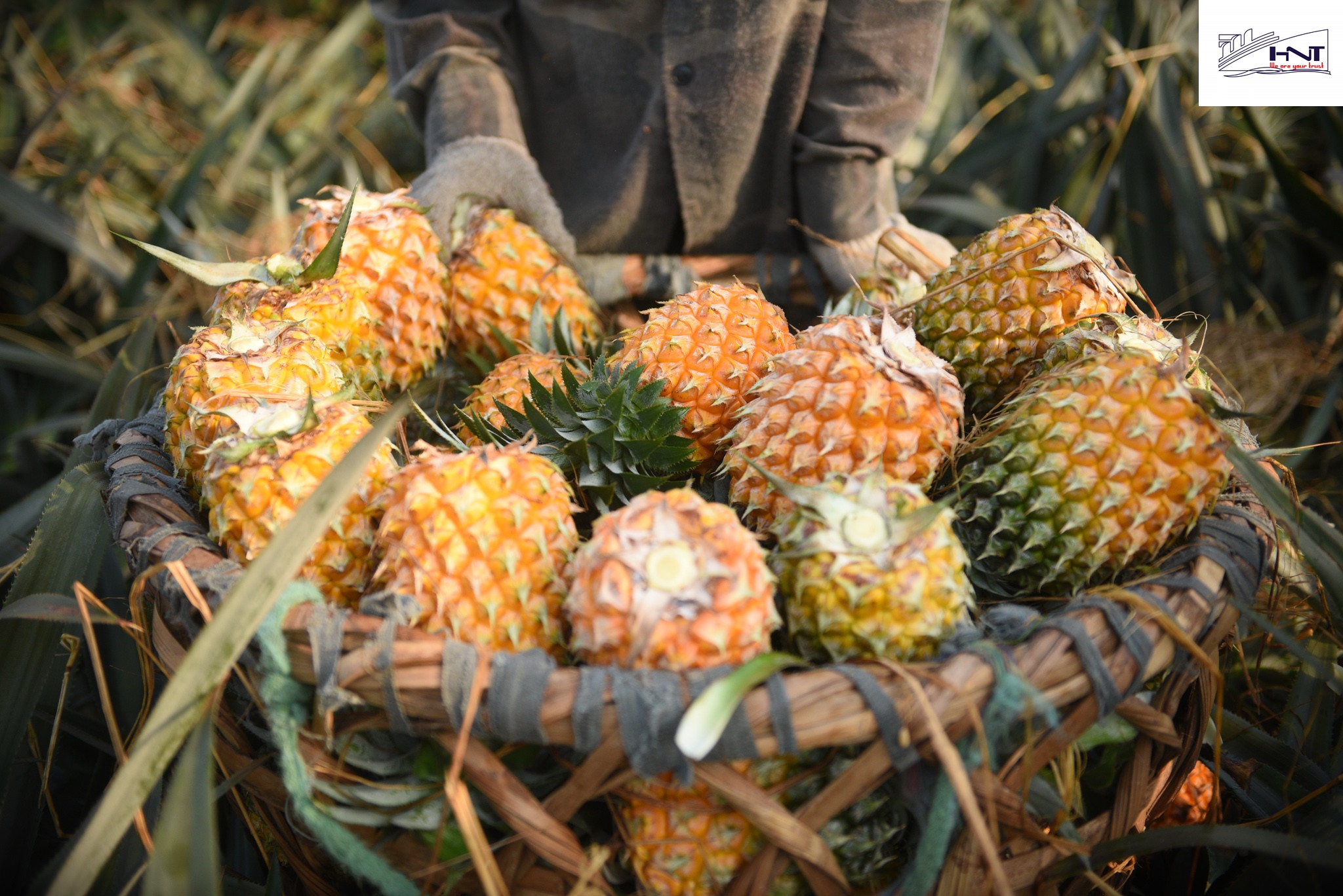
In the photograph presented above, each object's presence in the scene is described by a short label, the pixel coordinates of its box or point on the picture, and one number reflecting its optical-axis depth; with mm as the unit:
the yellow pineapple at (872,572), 734
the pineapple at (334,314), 1064
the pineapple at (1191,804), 1058
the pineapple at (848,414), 864
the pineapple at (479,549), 750
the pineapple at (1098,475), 808
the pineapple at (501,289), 1245
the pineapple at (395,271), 1138
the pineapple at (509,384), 1074
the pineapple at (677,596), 703
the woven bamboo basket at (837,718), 657
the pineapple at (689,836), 713
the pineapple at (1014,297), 1004
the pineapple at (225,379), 895
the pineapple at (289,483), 809
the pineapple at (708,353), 999
